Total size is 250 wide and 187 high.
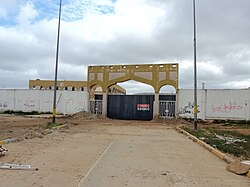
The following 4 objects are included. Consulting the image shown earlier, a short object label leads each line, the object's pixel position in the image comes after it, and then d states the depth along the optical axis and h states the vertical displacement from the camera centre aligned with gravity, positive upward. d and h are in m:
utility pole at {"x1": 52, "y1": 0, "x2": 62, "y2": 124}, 21.47 +4.87
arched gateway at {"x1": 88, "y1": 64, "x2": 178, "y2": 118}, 30.66 +3.72
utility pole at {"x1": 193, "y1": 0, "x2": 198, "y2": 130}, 19.70 +1.08
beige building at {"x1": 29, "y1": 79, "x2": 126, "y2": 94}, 68.11 +5.58
